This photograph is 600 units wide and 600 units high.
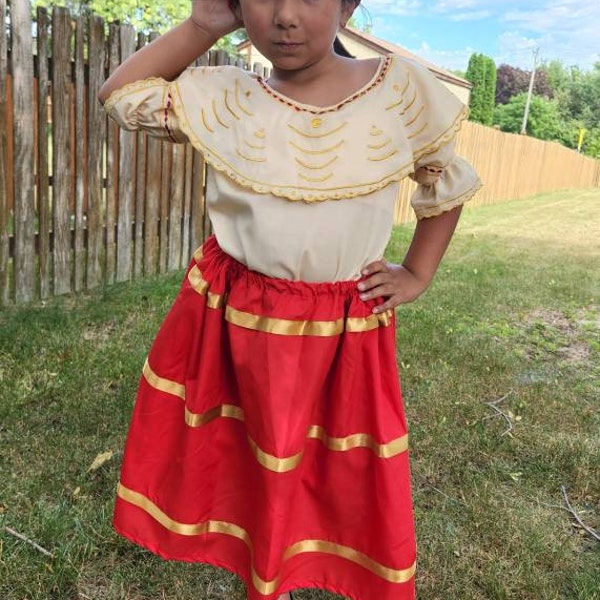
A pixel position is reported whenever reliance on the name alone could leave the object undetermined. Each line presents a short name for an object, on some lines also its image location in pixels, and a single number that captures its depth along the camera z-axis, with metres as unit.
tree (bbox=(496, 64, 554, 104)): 61.43
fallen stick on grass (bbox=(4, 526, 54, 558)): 2.06
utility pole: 39.86
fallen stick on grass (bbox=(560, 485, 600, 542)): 2.37
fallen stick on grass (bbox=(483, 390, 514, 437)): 3.04
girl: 1.38
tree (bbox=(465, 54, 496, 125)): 39.28
